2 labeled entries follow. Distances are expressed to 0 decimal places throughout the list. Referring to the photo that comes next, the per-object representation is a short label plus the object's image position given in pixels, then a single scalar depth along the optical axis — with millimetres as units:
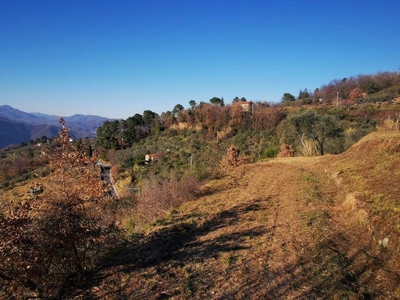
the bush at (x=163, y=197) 8080
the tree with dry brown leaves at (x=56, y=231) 3516
